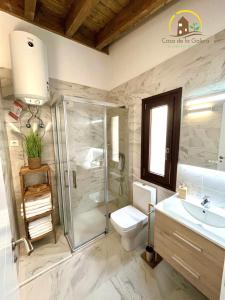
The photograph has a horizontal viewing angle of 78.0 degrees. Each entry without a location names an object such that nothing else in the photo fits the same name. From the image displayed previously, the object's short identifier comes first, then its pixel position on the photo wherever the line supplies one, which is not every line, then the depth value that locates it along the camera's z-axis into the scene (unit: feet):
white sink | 3.35
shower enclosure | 5.90
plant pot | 5.51
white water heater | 4.71
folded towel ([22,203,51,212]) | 5.44
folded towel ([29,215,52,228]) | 5.70
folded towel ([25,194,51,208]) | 5.49
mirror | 4.16
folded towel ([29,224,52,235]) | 5.69
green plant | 5.53
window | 5.22
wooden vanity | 3.17
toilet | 5.39
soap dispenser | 4.84
